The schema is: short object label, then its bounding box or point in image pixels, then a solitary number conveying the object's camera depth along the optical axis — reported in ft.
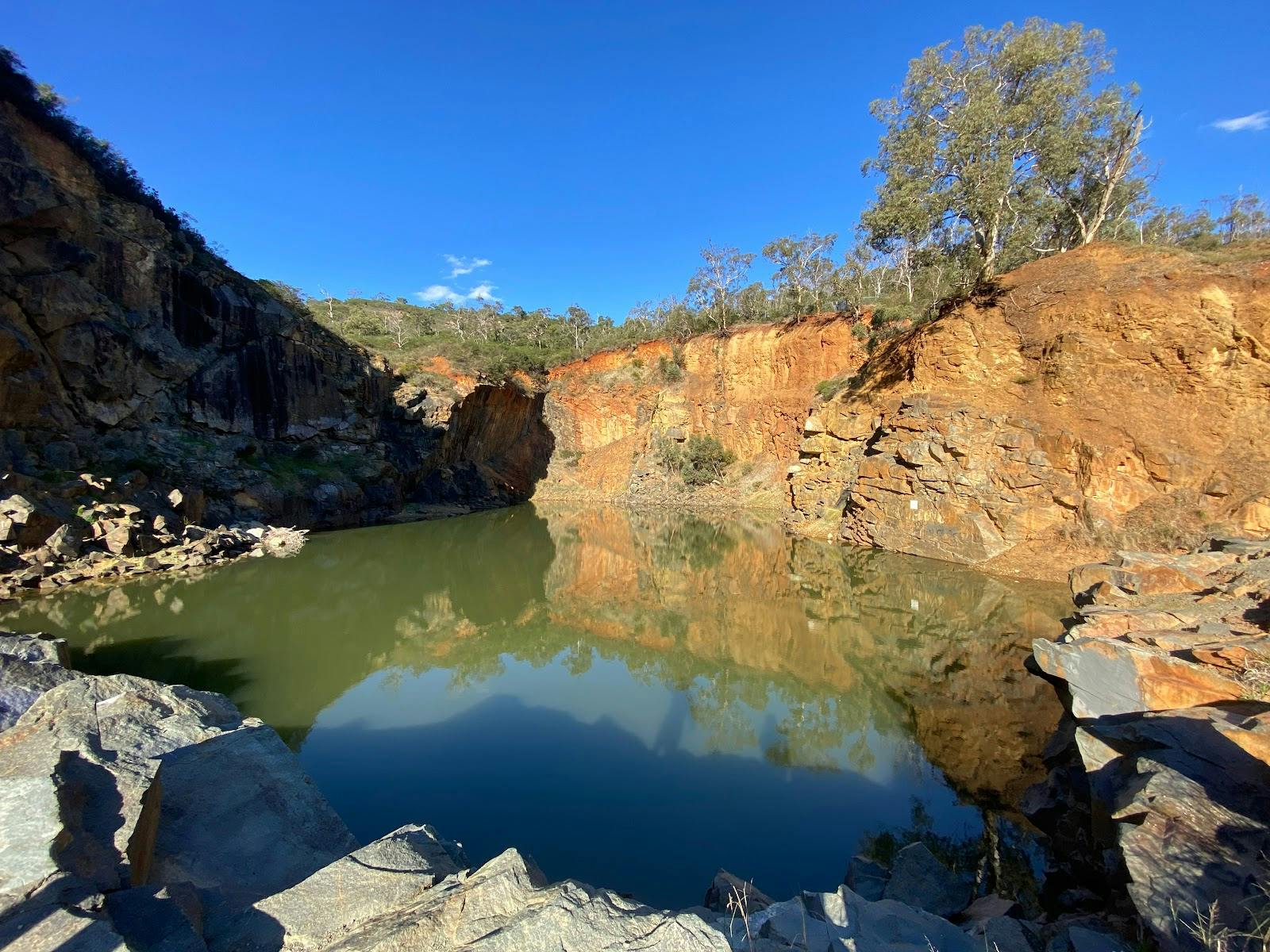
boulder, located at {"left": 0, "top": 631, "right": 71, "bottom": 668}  16.71
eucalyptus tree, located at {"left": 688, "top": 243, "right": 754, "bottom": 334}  116.98
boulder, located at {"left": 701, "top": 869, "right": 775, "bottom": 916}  11.04
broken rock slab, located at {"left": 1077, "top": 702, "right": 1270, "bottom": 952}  9.12
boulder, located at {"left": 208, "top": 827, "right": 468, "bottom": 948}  8.10
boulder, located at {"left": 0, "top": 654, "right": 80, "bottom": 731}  12.52
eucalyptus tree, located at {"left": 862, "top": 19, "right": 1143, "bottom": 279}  55.31
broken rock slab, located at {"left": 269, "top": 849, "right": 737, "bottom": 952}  7.20
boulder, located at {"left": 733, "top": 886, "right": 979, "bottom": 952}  8.41
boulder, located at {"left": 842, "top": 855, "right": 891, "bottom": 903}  12.85
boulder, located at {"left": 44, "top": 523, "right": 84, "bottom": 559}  40.32
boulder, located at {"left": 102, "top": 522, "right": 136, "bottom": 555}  43.88
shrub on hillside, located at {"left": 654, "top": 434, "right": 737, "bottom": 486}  103.30
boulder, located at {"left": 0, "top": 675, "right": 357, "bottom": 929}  7.67
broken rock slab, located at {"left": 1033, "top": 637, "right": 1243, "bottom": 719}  16.16
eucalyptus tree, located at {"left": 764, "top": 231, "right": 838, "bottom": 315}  106.01
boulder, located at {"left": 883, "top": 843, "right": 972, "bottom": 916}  12.44
